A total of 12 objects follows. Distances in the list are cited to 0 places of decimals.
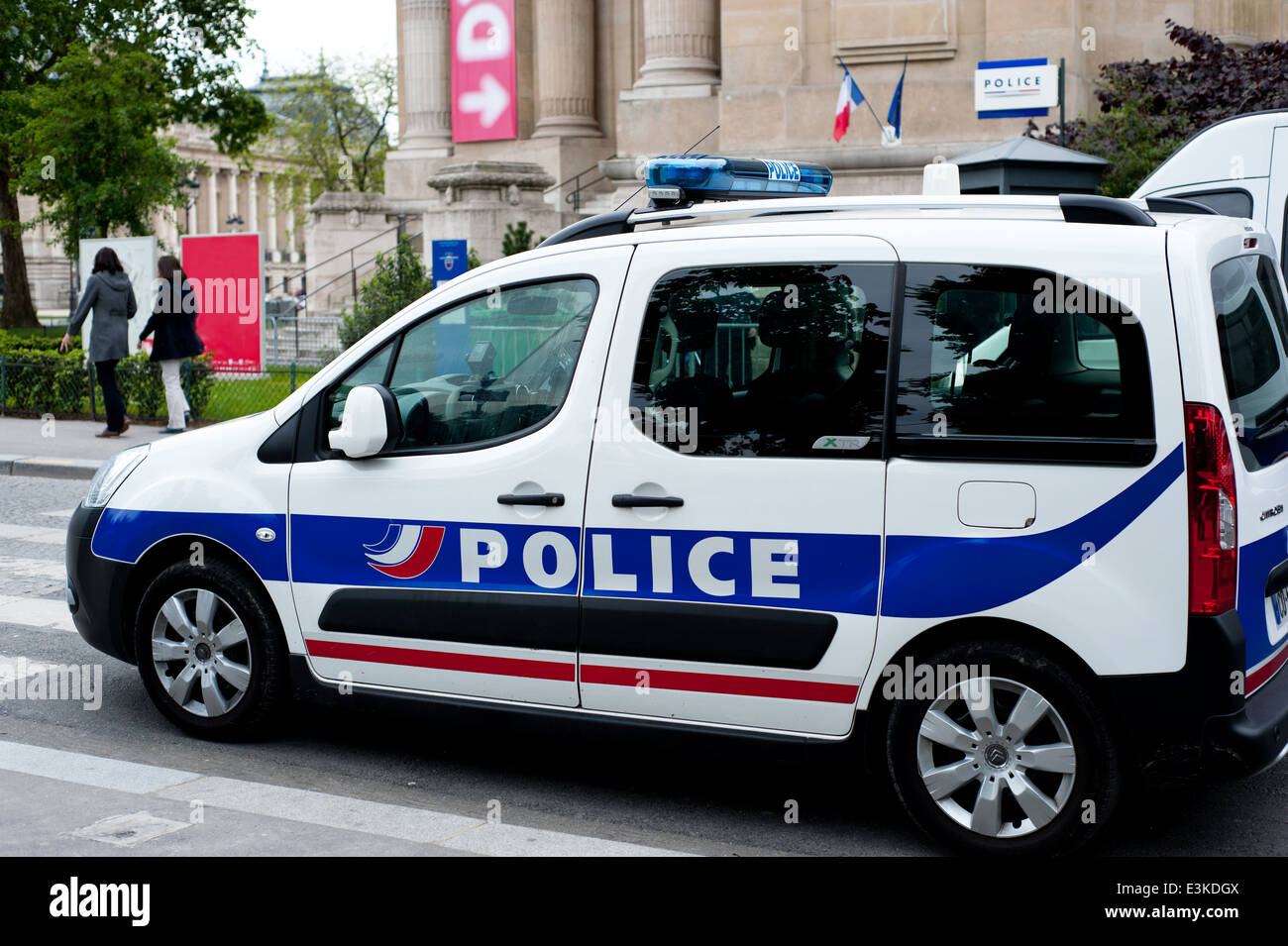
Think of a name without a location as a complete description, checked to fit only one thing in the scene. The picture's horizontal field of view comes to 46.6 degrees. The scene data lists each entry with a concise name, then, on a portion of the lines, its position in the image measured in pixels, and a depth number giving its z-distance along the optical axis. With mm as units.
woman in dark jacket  15195
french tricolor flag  22750
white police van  4371
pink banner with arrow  34594
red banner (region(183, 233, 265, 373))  20875
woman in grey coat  15398
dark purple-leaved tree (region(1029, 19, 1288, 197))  18922
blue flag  23297
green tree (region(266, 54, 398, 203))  58688
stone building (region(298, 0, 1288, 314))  23453
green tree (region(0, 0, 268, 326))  29578
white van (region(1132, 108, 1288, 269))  10195
